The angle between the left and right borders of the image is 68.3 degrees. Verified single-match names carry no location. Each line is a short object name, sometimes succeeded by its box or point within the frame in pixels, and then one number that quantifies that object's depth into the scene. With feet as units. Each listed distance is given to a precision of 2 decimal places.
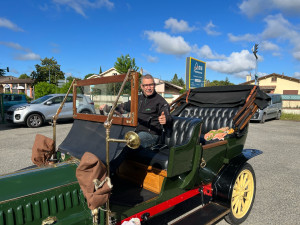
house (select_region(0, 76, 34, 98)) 198.34
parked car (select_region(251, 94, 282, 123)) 41.66
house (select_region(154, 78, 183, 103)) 115.85
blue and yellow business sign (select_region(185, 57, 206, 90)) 34.91
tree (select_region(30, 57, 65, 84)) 155.72
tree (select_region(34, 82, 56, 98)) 79.51
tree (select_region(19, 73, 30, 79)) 265.13
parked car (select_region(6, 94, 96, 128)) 31.27
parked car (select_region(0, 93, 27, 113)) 42.60
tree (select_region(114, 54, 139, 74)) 86.53
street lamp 55.36
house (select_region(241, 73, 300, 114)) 98.12
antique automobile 5.05
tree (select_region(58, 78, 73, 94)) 70.59
